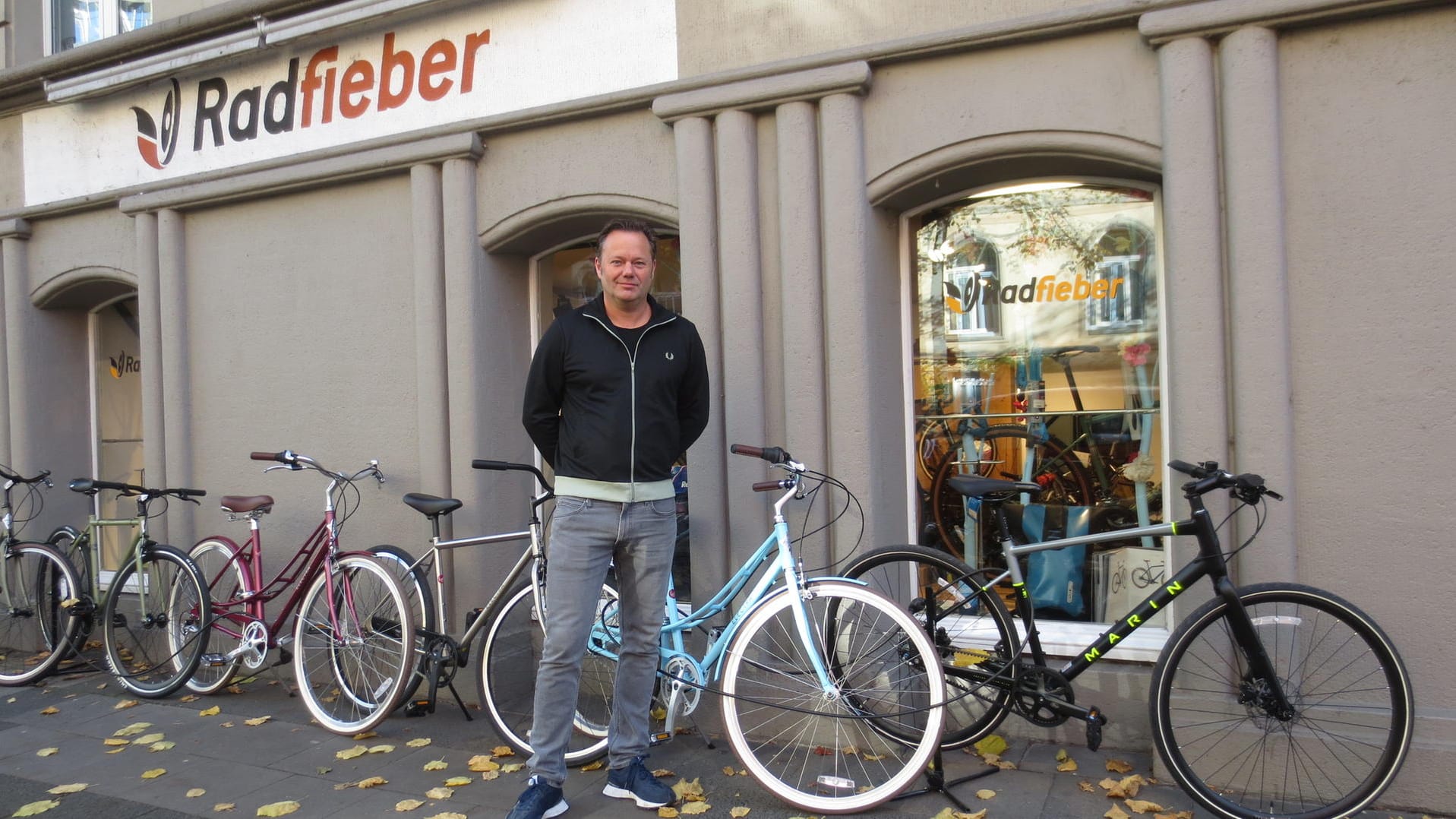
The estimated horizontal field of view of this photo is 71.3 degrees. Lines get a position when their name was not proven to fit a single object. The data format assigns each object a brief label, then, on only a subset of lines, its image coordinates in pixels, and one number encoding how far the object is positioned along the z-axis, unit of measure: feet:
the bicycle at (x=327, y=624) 16.28
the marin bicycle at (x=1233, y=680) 11.33
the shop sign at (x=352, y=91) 17.08
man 12.56
